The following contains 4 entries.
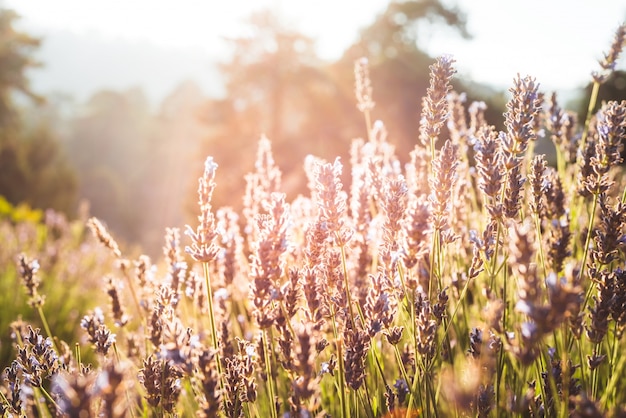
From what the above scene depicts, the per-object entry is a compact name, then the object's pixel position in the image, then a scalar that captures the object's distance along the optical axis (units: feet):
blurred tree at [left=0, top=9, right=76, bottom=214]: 76.69
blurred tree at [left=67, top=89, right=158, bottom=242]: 189.26
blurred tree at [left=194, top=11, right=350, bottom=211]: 85.46
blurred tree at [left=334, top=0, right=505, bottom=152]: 60.80
